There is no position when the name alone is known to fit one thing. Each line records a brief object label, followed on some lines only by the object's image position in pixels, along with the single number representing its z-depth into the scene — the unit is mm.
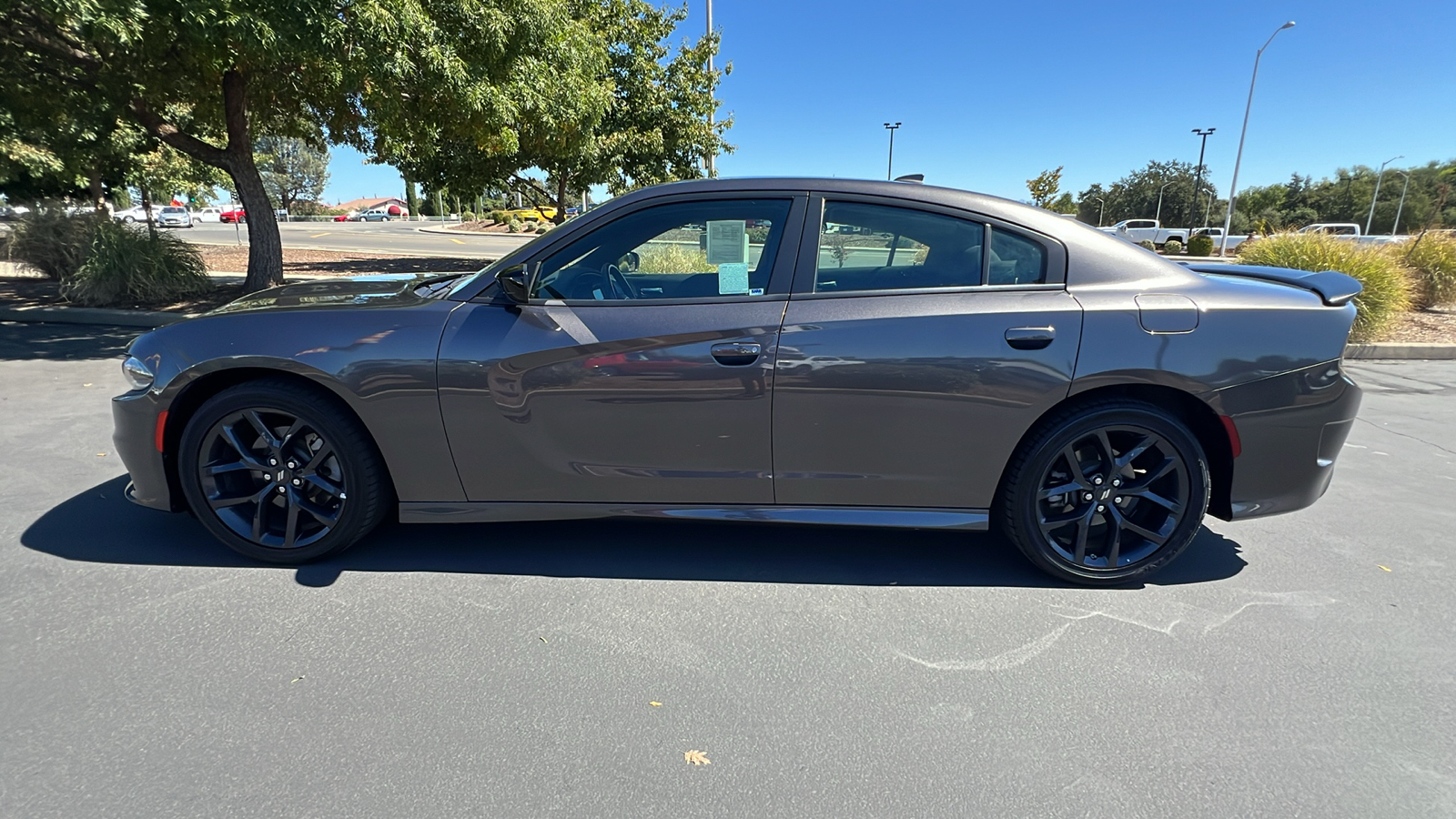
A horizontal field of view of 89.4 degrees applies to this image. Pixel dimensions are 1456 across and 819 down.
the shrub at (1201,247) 32941
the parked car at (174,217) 45581
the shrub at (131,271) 10094
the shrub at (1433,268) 11688
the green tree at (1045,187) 40594
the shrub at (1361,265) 9289
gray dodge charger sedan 2859
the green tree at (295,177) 76625
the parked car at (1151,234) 40531
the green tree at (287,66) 6355
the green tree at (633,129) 16250
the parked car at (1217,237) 38584
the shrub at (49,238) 12000
